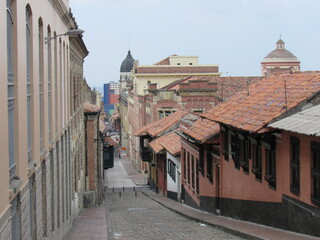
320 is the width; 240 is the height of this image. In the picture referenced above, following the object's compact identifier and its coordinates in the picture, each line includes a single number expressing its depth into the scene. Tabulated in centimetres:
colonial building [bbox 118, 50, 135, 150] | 9294
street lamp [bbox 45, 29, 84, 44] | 1385
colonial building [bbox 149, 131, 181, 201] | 2984
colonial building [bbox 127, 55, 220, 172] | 6988
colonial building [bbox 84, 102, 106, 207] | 3200
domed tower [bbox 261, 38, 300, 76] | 8562
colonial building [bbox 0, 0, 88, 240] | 718
